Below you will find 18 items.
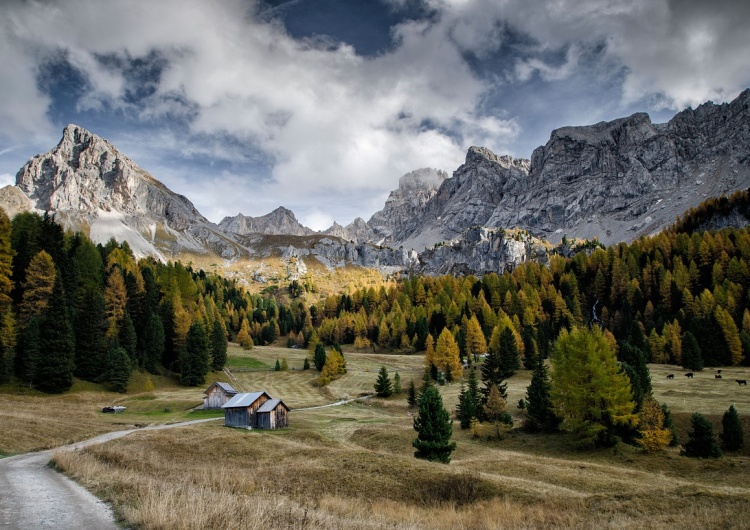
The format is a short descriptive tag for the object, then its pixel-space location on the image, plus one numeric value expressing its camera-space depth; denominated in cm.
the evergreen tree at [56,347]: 5622
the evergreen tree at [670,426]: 4175
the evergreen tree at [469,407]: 5256
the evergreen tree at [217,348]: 9388
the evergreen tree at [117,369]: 6450
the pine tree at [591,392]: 4194
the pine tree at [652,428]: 3919
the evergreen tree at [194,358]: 7912
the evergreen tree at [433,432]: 3409
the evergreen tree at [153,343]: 7562
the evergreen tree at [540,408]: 4928
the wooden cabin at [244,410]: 5409
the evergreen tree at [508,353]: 8381
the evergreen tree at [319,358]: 10050
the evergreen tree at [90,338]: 6406
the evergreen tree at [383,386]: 7588
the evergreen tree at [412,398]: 6825
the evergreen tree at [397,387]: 7700
